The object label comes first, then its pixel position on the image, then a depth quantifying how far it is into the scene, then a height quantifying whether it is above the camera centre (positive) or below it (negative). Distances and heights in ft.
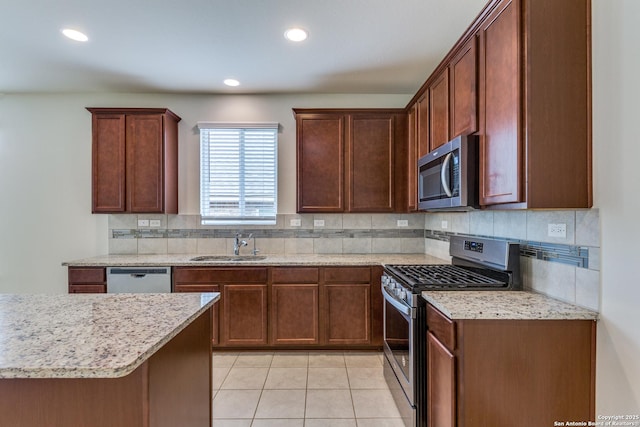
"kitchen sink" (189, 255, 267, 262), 10.25 -1.55
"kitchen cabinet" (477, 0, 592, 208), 4.57 +1.64
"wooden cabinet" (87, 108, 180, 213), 10.29 +1.78
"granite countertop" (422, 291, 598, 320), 4.48 -1.47
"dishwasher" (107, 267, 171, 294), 9.43 -2.02
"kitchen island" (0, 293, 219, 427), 2.91 -1.46
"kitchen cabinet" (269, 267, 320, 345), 9.51 -3.03
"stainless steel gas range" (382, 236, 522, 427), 5.70 -1.66
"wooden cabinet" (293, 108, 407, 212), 10.39 +1.80
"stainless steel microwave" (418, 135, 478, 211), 5.91 +0.81
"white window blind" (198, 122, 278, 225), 11.48 +1.49
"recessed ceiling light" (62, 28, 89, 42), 7.58 +4.47
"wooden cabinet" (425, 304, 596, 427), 4.42 -2.30
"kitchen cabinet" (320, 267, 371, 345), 9.50 -2.99
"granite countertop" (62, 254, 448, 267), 9.42 -1.50
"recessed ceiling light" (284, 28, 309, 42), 7.50 +4.45
